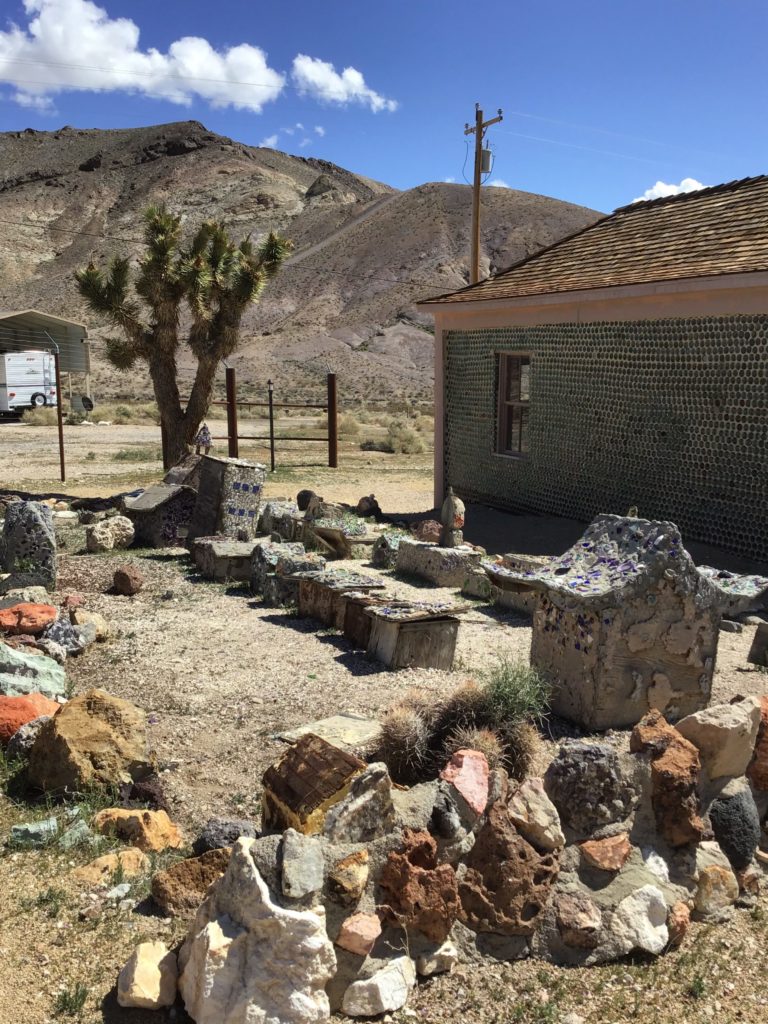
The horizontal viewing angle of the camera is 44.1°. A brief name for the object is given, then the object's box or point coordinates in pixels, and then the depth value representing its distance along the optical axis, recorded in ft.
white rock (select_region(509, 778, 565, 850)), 14.46
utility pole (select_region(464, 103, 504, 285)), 72.02
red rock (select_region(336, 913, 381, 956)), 12.38
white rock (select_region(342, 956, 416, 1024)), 12.04
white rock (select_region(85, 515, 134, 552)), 38.63
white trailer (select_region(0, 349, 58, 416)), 105.29
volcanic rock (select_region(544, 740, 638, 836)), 15.28
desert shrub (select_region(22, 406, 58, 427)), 100.73
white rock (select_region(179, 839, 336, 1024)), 11.26
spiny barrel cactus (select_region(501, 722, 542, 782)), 17.08
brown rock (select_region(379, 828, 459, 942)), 12.91
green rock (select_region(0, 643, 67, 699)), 20.92
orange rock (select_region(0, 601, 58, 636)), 25.79
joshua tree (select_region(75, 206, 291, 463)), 56.70
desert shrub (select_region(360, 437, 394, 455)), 82.07
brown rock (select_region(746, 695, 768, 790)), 17.78
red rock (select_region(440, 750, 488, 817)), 14.89
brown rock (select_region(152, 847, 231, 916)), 13.46
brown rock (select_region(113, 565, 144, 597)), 31.65
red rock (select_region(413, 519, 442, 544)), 39.68
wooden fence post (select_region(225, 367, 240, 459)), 63.10
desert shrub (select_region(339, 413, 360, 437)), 93.97
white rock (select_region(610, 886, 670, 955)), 13.96
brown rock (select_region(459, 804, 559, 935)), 13.70
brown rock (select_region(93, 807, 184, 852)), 15.25
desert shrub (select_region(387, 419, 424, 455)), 81.41
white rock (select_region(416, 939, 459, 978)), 12.89
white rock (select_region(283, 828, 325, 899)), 12.06
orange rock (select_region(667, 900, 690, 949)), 14.43
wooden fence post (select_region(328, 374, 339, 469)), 66.28
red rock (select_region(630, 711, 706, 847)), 15.80
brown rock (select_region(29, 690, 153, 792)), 16.78
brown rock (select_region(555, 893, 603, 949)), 13.91
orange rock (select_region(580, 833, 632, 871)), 14.83
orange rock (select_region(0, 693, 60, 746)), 18.97
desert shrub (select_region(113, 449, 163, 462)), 71.46
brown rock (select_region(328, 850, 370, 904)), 12.59
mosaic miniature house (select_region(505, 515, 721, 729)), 19.13
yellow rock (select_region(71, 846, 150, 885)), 14.07
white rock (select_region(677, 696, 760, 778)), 16.63
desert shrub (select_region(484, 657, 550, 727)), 17.47
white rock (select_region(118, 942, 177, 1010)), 11.60
